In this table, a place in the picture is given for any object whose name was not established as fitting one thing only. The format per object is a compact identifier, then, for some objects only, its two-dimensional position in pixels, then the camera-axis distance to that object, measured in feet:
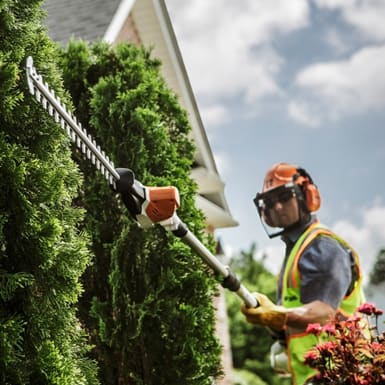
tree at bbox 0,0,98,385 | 7.96
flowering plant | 11.98
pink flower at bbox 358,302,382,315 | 13.08
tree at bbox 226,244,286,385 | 71.87
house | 26.58
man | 15.05
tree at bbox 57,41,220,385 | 13.15
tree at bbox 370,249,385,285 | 164.86
